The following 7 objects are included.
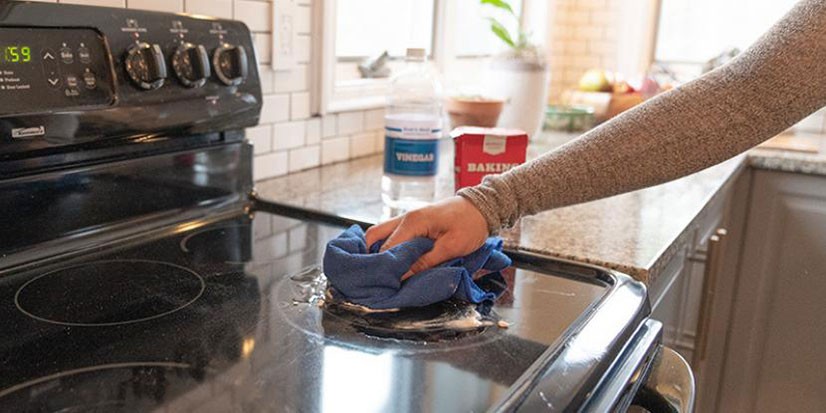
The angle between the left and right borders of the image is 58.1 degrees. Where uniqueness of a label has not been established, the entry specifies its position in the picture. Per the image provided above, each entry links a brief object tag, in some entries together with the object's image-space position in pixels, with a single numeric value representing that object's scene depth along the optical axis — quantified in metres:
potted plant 1.95
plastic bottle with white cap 1.20
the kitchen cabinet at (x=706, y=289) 1.33
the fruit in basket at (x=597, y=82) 2.41
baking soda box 1.11
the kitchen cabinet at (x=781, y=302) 1.93
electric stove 0.60
